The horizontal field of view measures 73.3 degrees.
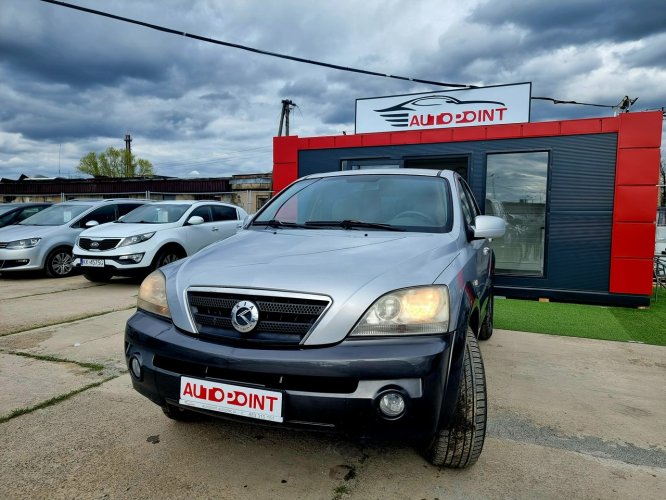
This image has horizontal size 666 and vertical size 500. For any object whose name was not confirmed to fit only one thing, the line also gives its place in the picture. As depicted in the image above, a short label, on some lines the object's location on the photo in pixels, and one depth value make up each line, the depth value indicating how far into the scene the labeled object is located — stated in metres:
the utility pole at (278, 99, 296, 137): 25.97
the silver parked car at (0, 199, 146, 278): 7.89
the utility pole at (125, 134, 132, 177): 57.22
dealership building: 6.54
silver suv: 1.64
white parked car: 7.09
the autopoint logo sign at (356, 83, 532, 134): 8.33
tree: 59.50
